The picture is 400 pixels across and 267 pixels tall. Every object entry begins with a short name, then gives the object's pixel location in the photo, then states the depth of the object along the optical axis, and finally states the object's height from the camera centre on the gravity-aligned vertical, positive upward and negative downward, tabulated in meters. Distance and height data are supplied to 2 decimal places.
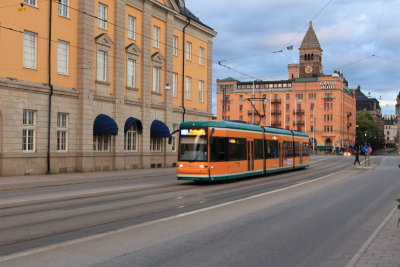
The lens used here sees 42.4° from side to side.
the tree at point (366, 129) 155.09 +8.13
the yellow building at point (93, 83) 28.25 +4.87
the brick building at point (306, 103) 128.00 +13.34
